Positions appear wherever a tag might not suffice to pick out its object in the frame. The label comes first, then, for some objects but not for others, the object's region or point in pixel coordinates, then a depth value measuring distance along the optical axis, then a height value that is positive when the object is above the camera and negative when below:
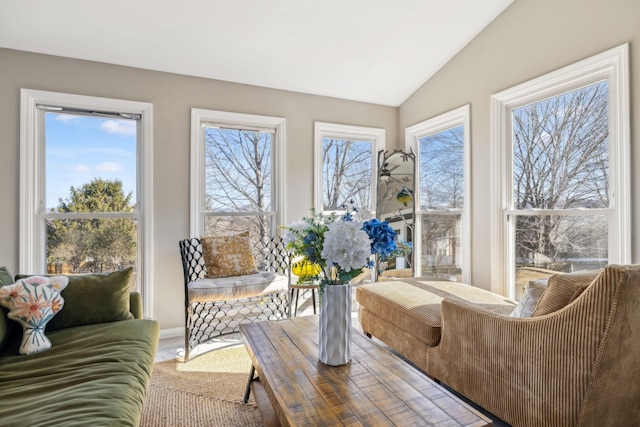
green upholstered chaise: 1.23 -0.68
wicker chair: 2.79 -0.63
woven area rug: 1.92 -1.12
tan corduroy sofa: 1.28 -0.60
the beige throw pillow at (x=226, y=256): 3.16 -0.37
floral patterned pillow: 1.76 -0.47
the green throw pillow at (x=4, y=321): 1.76 -0.54
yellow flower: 3.25 -0.51
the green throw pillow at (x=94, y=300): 2.08 -0.52
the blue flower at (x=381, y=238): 1.50 -0.09
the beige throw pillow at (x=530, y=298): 1.65 -0.40
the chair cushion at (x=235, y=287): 2.76 -0.58
